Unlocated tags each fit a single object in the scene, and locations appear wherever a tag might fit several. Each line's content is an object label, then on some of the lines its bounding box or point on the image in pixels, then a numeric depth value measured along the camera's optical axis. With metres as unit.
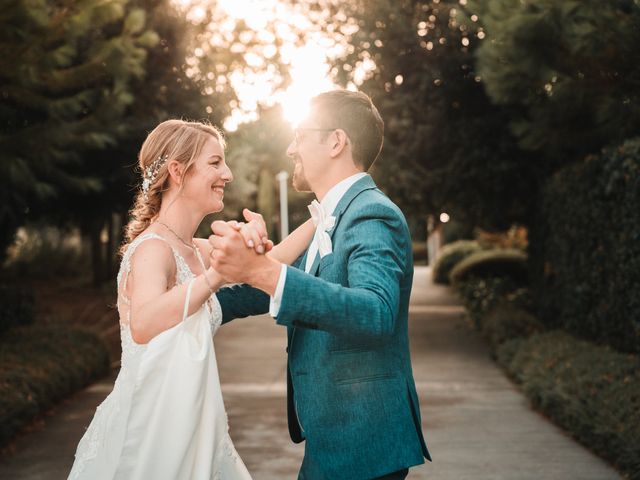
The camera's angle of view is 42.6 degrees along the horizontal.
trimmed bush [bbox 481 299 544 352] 11.55
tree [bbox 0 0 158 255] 6.38
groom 2.09
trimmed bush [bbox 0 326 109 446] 7.16
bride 2.53
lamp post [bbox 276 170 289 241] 35.81
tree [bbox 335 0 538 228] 12.88
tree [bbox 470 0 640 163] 6.32
